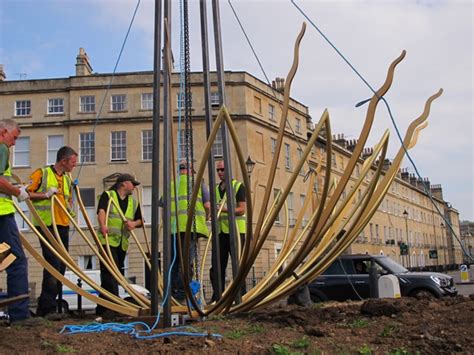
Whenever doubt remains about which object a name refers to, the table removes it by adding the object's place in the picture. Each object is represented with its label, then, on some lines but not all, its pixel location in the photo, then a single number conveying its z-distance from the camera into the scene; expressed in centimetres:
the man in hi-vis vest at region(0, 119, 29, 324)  477
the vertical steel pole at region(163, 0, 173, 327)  450
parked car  1226
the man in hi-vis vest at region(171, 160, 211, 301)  639
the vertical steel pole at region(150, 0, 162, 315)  467
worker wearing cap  702
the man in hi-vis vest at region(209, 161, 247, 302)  673
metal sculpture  394
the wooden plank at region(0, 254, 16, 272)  400
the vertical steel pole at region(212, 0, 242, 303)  545
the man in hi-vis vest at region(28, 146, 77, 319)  604
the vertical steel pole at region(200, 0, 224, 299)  546
